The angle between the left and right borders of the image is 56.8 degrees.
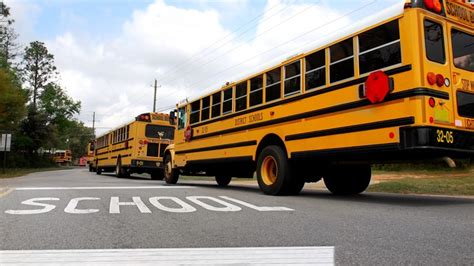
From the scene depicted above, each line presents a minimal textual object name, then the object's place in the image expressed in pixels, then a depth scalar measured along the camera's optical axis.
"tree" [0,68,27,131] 31.06
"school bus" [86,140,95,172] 34.30
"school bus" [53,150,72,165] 76.29
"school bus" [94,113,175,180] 20.14
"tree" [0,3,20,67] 41.75
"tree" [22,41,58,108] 52.62
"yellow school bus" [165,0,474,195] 6.56
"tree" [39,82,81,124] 52.59
